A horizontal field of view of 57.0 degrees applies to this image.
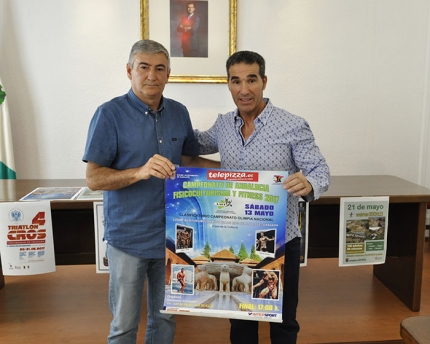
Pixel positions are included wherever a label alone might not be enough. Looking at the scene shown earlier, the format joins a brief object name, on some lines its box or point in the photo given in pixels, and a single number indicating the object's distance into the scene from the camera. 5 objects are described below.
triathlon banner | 2.07
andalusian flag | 3.23
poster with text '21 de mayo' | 2.28
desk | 2.33
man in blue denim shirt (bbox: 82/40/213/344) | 1.47
